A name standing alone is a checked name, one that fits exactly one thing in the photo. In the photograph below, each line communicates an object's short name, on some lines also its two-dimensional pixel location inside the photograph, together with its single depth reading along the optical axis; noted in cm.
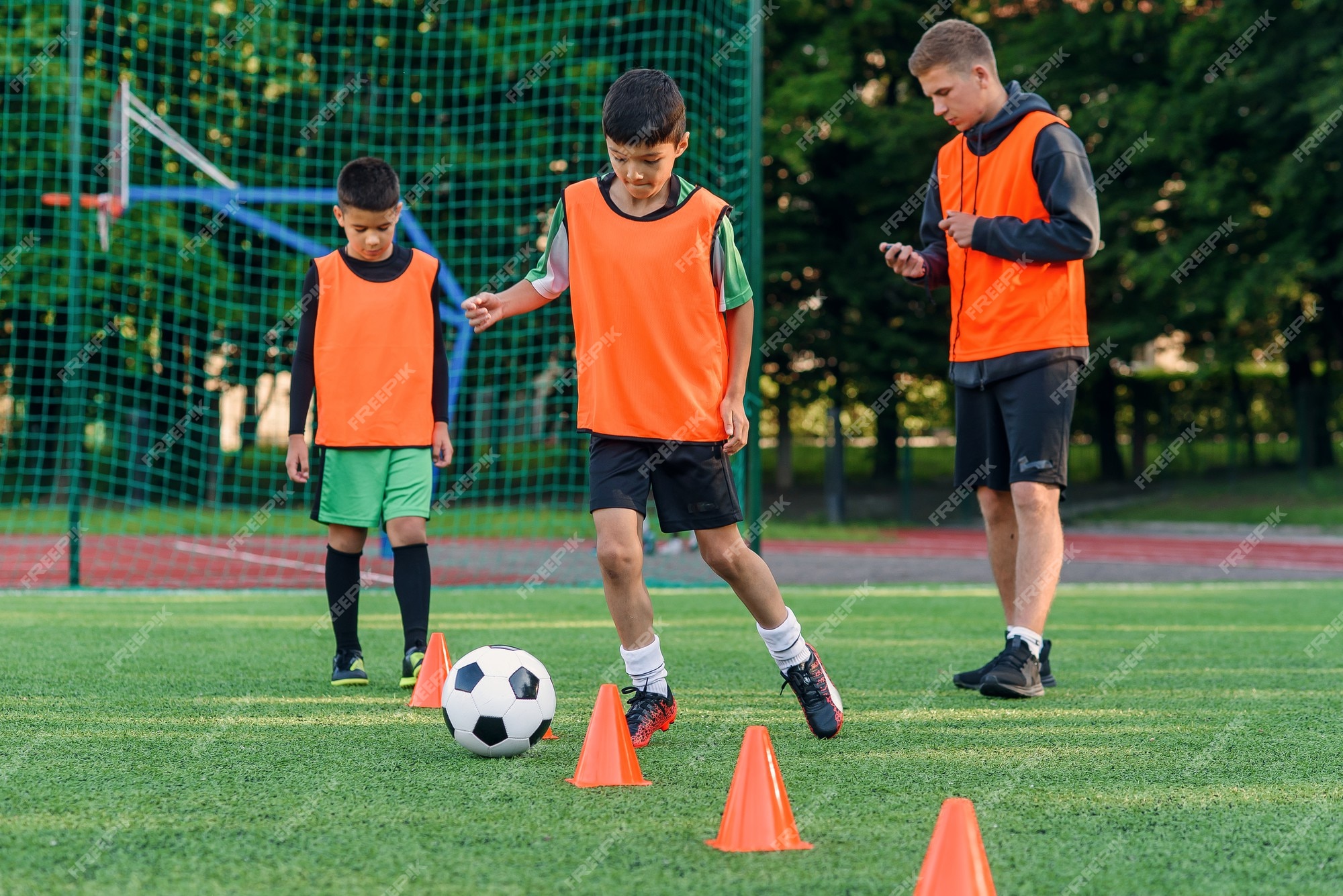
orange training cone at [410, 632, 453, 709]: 787
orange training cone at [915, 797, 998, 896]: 387
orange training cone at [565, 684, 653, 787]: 568
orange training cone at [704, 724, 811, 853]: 461
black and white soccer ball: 624
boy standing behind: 880
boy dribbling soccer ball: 682
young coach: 841
